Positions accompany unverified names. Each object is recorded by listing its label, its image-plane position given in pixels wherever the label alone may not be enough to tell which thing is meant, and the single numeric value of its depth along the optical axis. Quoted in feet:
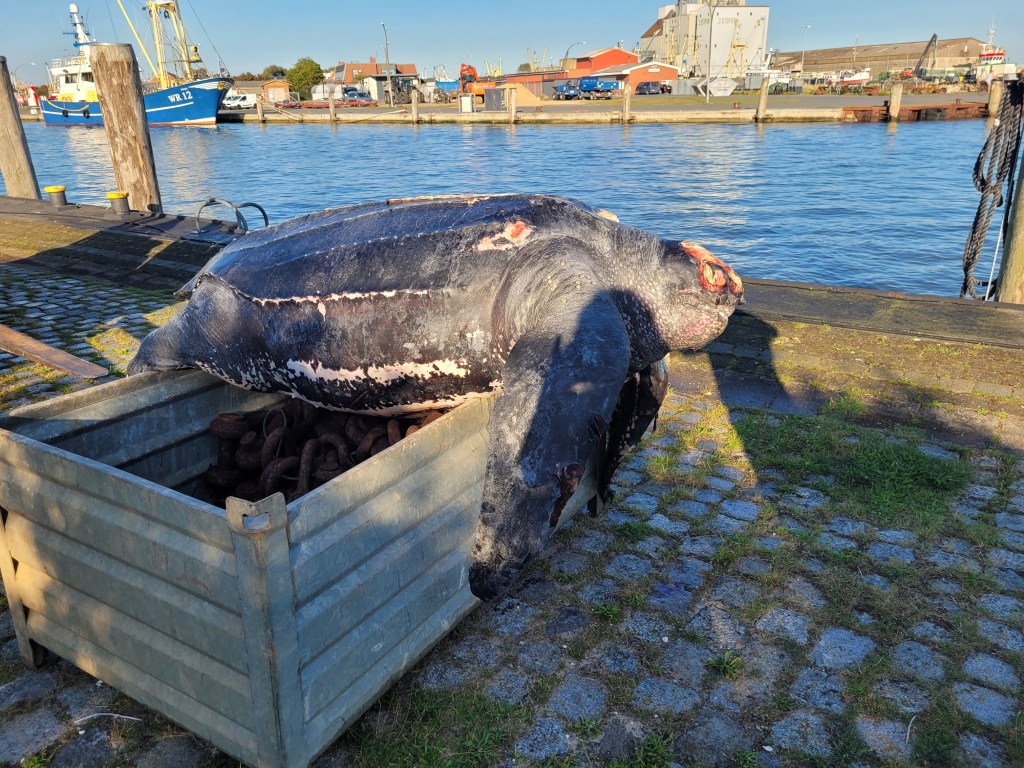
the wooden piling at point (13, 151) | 33.73
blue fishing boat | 146.20
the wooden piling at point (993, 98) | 112.37
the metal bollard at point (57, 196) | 32.37
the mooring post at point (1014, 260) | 18.84
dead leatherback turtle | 6.80
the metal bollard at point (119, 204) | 29.37
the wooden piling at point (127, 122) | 27.94
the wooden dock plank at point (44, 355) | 14.15
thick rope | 19.94
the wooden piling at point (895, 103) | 111.55
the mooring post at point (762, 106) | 117.39
